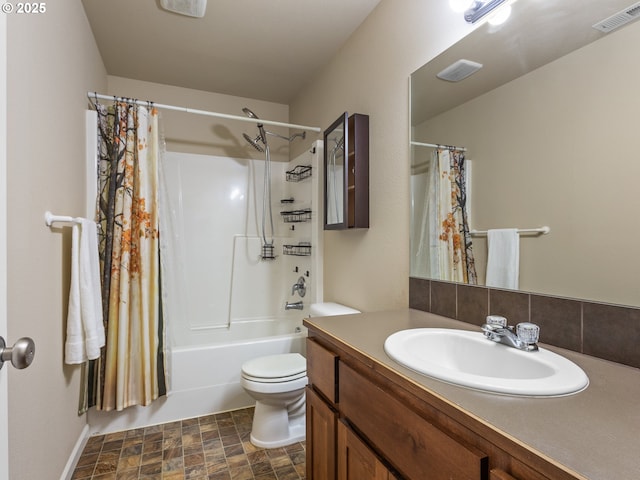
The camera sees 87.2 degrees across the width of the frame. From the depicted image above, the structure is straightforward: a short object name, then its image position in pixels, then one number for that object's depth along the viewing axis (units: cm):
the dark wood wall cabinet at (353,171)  192
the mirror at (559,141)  87
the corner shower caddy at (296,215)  277
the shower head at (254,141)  300
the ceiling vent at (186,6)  184
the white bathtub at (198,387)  206
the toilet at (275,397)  183
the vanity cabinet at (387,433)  56
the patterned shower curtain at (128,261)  195
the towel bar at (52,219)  134
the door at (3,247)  67
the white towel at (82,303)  153
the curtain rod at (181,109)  203
